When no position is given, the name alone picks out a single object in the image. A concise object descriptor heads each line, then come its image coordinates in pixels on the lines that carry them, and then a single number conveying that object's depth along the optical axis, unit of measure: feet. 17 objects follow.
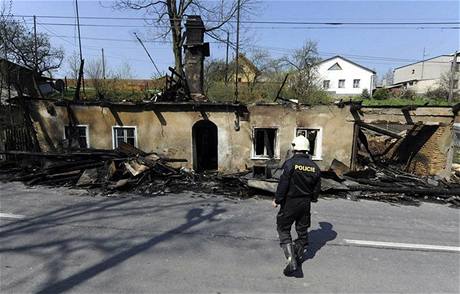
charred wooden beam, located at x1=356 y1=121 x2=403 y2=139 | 38.58
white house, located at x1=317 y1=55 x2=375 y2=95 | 194.08
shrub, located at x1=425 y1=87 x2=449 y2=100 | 160.60
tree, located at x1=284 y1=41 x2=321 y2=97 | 105.70
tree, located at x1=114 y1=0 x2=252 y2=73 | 75.31
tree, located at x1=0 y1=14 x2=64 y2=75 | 57.17
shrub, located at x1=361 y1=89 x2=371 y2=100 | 163.18
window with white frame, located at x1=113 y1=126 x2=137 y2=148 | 41.75
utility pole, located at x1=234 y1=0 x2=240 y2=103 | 75.91
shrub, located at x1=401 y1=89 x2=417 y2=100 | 150.06
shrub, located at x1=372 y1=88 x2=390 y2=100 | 143.95
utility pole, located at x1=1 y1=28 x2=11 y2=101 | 50.86
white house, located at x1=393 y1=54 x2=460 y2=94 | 213.25
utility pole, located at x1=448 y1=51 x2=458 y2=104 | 121.49
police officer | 15.52
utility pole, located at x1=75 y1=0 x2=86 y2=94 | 57.21
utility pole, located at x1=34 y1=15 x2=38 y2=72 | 83.97
